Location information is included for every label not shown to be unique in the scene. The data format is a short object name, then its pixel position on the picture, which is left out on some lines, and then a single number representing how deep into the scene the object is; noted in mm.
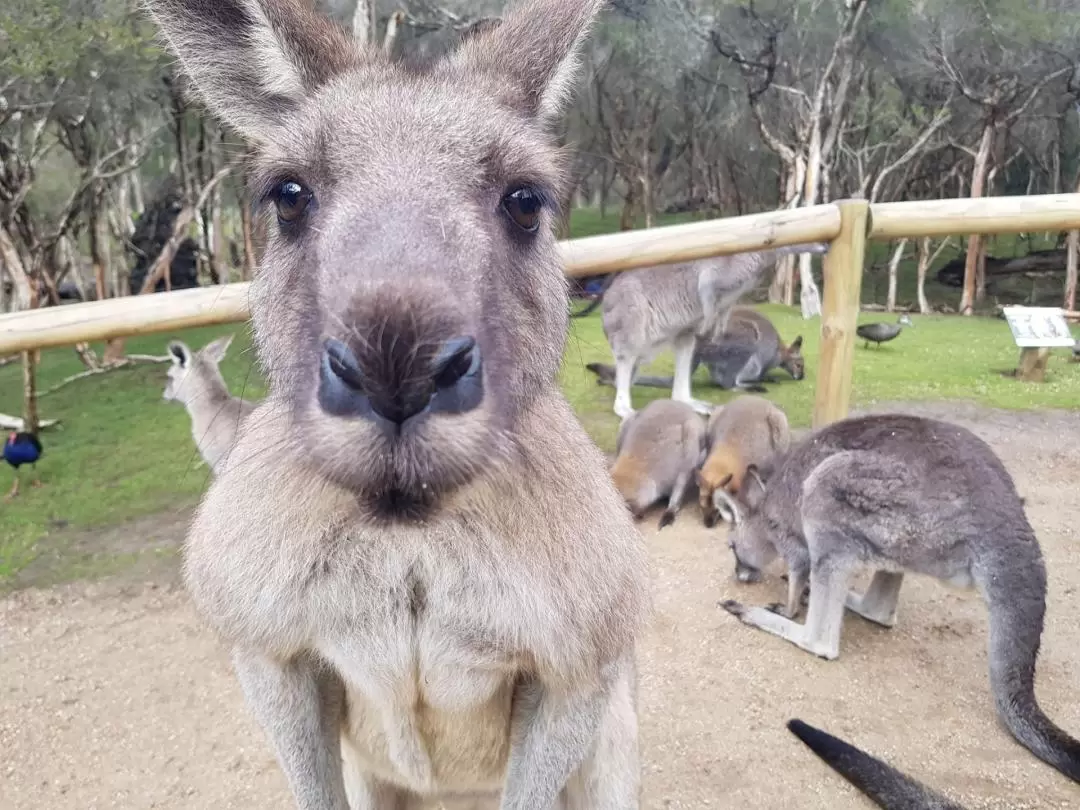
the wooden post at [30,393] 4680
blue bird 4027
